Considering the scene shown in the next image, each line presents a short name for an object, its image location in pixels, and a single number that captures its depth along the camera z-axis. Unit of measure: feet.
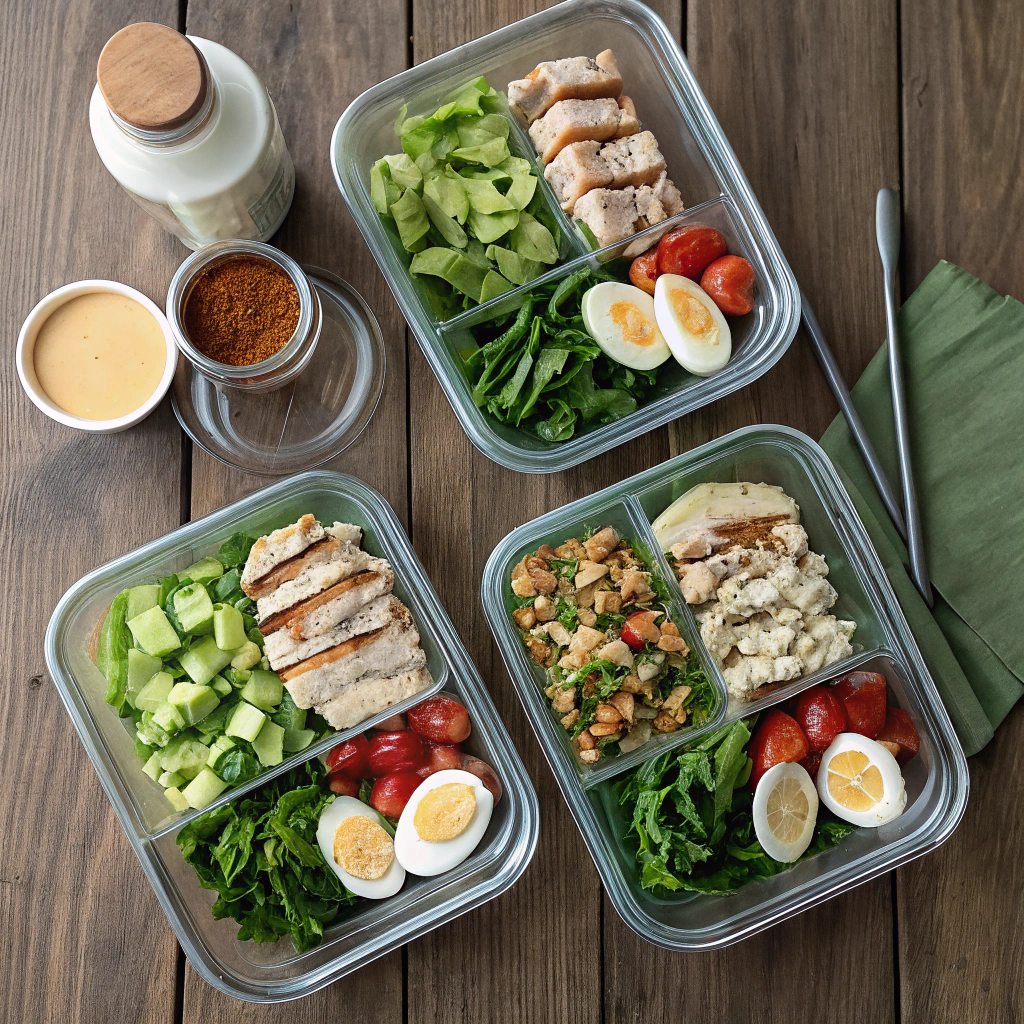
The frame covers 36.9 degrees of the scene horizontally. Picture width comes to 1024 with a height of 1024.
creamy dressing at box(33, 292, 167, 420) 2.56
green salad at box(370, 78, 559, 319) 2.51
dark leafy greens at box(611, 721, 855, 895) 2.47
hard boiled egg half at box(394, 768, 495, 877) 2.45
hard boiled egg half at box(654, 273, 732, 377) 2.50
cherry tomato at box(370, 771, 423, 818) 2.49
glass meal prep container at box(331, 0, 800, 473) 2.52
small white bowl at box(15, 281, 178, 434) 2.52
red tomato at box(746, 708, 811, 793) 2.51
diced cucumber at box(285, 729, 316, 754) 2.44
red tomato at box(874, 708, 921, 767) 2.55
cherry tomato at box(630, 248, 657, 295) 2.55
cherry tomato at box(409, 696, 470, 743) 2.50
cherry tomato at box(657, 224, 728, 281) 2.53
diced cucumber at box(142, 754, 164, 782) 2.44
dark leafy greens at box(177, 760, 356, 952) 2.44
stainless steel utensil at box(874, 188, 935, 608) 2.60
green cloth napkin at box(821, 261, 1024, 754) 2.60
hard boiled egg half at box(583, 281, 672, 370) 2.50
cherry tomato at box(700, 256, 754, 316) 2.53
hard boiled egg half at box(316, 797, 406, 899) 2.46
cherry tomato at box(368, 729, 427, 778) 2.50
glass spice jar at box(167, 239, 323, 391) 2.43
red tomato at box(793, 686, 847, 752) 2.53
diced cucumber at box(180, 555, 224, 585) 2.49
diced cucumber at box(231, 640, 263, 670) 2.44
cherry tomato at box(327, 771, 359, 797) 2.50
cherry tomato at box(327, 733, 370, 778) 2.50
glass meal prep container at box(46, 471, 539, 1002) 2.47
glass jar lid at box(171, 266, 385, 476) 2.63
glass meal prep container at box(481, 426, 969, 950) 2.50
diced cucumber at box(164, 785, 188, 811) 2.44
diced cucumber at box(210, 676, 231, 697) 2.44
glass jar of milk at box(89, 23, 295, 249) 2.25
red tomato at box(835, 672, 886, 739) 2.55
